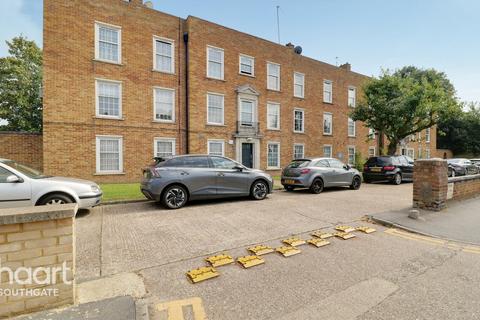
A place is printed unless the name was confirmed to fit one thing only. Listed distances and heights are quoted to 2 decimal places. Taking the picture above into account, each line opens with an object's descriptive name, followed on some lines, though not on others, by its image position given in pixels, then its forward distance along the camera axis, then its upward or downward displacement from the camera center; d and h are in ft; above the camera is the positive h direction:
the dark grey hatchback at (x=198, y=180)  22.94 -2.39
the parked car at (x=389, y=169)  43.32 -2.14
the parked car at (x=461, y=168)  58.85 -2.51
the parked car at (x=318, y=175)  32.22 -2.47
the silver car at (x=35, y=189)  17.37 -2.47
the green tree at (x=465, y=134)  115.44 +11.50
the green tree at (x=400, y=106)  49.52 +10.58
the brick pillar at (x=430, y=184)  20.85 -2.29
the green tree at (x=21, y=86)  77.20 +22.34
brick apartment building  39.65 +12.64
